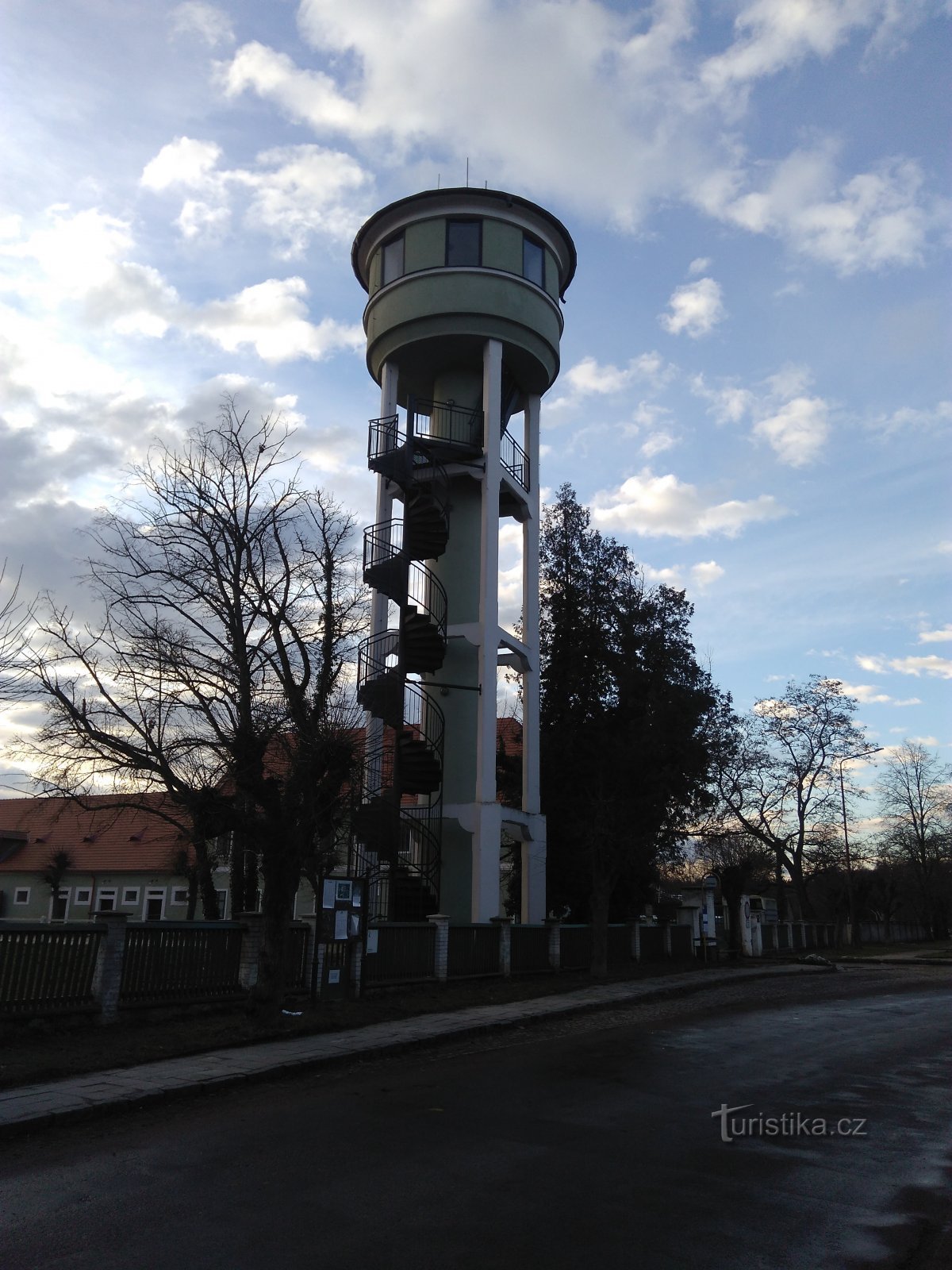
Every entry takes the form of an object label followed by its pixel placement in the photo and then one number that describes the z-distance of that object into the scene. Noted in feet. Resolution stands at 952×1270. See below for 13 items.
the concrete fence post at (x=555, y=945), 73.46
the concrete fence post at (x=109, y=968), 39.91
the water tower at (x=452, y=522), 74.95
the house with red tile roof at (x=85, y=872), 160.97
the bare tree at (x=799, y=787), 143.33
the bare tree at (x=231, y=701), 45.91
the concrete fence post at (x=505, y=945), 66.69
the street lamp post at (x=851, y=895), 142.43
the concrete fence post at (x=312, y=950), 48.75
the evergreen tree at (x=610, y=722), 81.71
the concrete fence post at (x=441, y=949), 59.67
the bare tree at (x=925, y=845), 194.39
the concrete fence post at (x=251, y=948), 46.85
